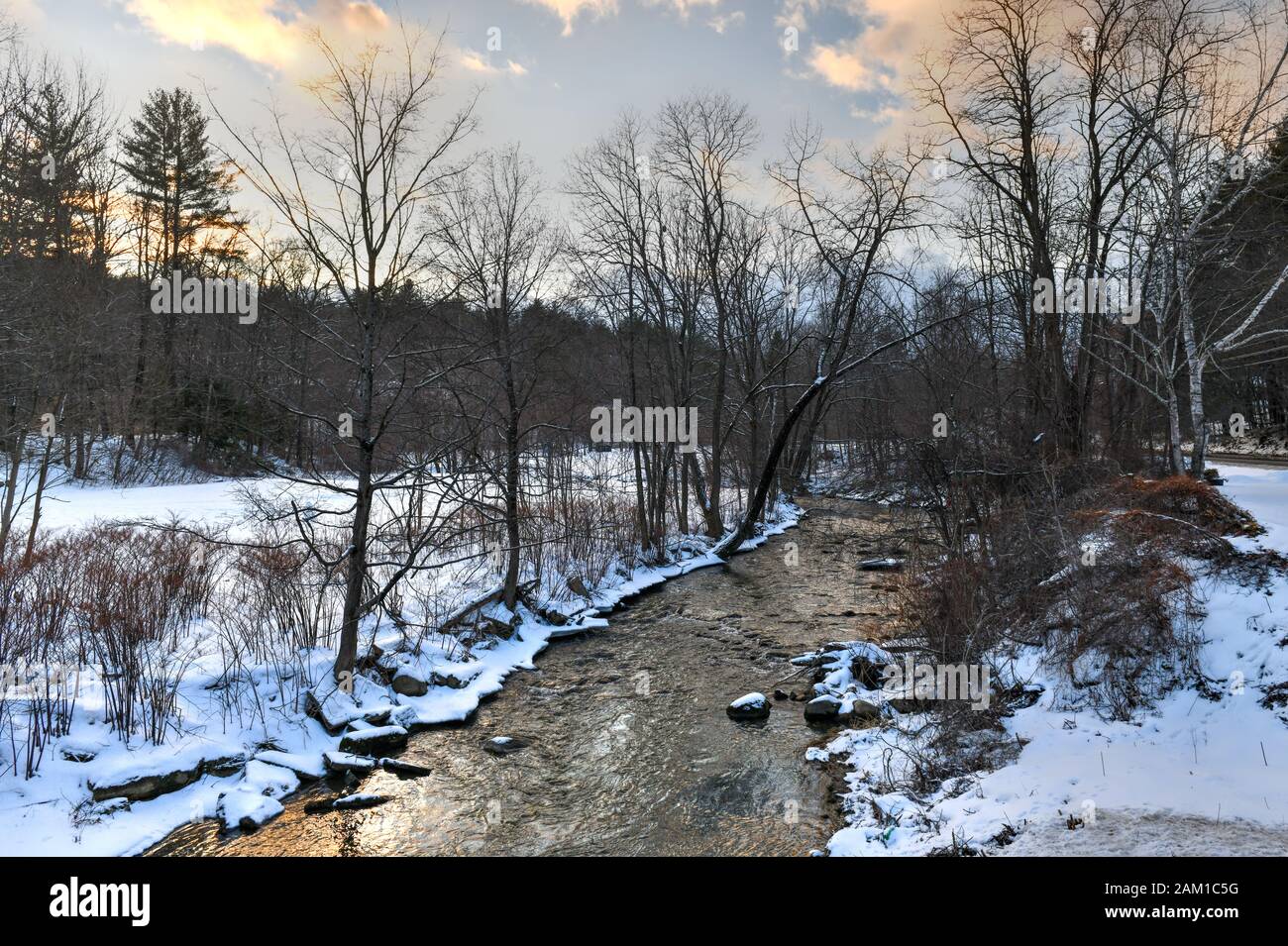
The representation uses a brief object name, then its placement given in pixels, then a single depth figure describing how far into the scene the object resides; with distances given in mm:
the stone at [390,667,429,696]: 9016
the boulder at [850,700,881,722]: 8250
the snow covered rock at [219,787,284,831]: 6094
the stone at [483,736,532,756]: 7812
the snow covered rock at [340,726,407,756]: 7699
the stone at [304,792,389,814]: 6469
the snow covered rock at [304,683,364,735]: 7926
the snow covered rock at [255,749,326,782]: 7004
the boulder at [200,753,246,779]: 6633
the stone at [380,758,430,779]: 7215
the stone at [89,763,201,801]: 5863
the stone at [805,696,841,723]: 8430
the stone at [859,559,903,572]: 17141
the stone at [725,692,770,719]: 8555
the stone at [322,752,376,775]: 7227
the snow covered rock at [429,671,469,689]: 9484
